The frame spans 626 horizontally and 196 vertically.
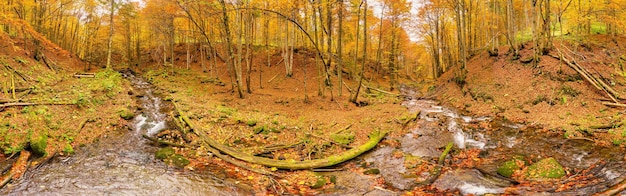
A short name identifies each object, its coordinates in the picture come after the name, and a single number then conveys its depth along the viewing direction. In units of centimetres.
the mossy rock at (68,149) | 834
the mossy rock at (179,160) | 814
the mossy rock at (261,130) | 1087
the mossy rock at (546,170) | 691
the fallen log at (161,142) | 956
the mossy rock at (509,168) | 740
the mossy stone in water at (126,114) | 1191
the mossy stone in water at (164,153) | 861
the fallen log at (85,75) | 1973
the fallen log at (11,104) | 936
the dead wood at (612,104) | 1068
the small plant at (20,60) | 1565
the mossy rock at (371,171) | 808
